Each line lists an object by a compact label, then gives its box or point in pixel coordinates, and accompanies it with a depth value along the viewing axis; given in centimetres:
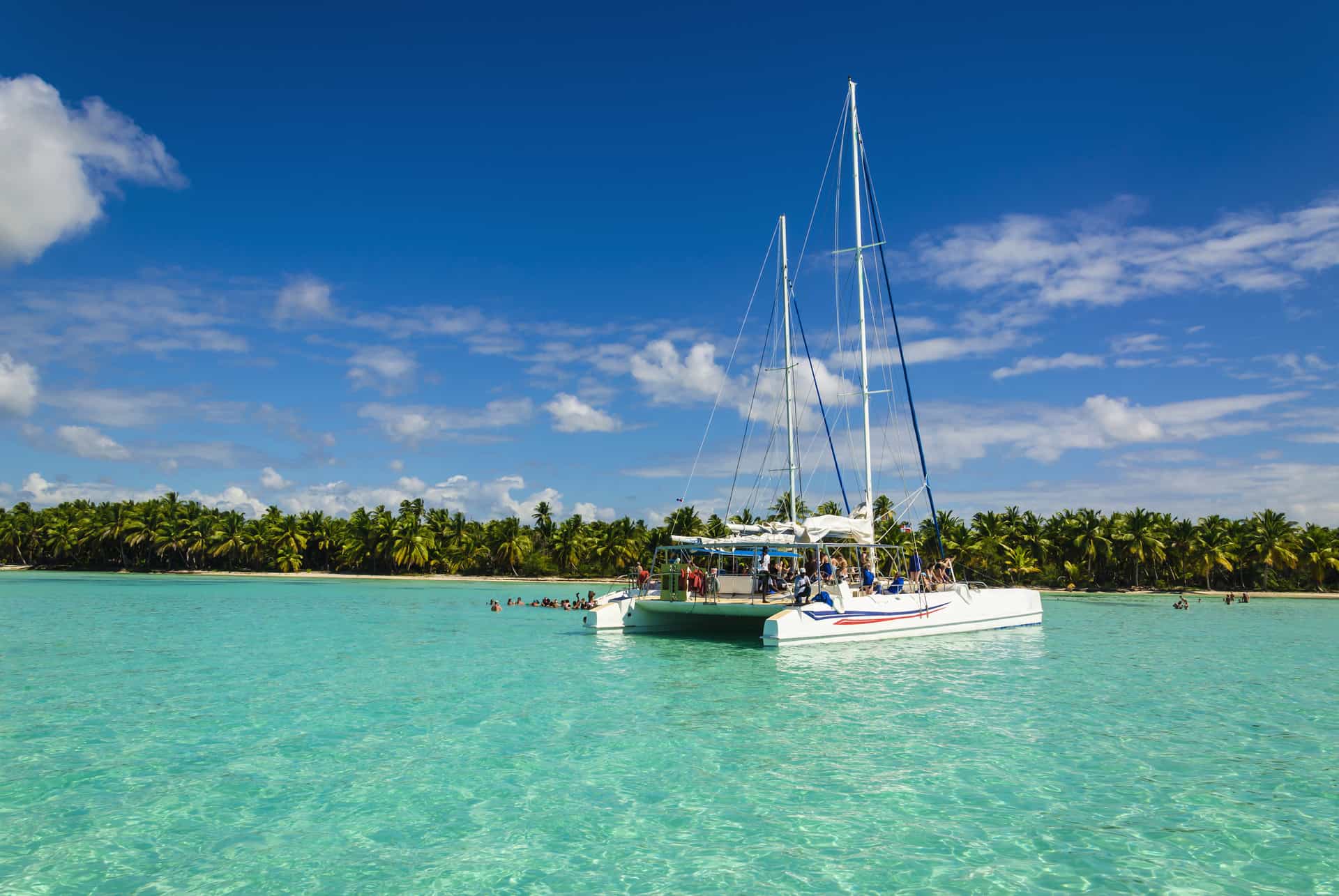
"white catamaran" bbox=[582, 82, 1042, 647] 2434
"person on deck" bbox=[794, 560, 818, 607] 2478
